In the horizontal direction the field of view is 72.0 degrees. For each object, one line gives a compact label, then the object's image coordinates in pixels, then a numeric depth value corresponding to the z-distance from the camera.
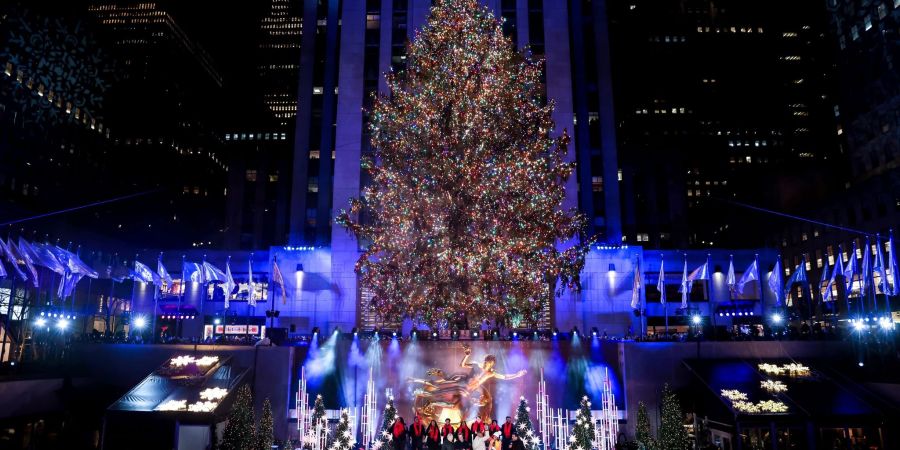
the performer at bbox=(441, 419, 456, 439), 22.22
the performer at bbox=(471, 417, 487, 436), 21.38
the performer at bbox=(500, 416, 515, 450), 21.55
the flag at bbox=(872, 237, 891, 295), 27.40
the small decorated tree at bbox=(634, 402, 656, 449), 21.79
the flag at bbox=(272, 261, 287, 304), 35.09
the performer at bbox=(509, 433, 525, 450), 21.14
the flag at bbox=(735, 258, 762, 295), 32.50
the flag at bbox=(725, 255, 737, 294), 33.57
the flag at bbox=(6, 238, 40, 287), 27.62
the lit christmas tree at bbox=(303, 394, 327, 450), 24.20
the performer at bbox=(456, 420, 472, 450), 22.05
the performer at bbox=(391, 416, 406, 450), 21.36
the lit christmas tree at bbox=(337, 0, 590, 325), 29.78
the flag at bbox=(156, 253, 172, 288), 34.70
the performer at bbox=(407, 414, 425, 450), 21.95
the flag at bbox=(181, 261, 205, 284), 34.12
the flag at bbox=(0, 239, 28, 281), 26.86
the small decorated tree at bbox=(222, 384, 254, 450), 22.34
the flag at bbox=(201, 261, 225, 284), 34.19
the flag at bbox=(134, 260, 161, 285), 33.72
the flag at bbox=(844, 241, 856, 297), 29.83
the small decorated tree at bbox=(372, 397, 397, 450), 23.65
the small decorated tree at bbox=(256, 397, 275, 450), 22.70
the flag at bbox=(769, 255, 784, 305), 31.55
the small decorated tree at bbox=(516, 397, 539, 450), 23.97
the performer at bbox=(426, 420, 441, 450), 21.91
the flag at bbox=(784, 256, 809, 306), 31.98
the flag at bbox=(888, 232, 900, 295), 28.05
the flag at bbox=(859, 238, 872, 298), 29.73
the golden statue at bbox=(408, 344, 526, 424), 26.83
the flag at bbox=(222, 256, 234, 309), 34.72
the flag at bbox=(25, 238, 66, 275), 28.28
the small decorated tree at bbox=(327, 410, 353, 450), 21.92
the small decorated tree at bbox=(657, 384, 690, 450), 21.06
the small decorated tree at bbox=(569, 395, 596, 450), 21.55
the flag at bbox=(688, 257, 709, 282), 33.12
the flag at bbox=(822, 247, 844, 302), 31.45
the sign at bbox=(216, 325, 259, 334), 52.81
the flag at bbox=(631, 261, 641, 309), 35.89
